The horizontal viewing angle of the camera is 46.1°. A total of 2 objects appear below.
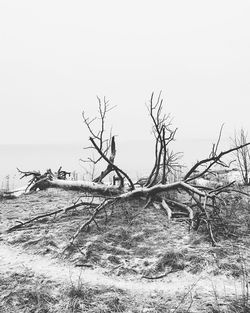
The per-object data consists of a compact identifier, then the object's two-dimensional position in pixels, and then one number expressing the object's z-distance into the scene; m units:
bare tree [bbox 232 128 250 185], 14.47
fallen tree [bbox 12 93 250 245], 6.35
